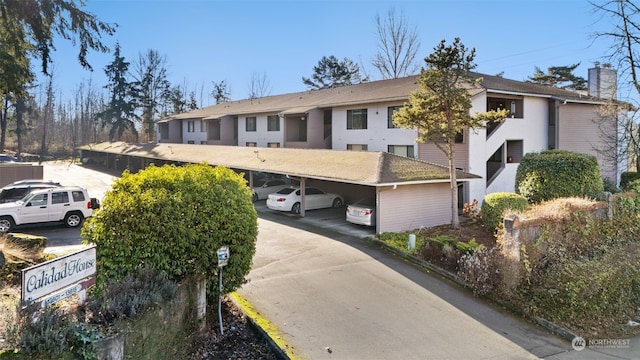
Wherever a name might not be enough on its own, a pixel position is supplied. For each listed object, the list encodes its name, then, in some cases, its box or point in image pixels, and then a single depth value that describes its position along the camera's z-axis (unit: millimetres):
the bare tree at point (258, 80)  67625
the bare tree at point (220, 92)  69506
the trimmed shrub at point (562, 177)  16891
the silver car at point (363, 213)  18016
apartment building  21797
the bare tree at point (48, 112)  58934
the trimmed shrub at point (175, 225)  7531
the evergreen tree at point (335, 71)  57125
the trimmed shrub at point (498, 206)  16531
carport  17359
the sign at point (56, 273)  5363
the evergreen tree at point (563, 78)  41250
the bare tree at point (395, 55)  43531
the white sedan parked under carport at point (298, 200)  22656
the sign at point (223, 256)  7949
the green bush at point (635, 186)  16872
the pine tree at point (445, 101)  16719
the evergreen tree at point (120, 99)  57156
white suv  16922
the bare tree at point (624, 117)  19266
